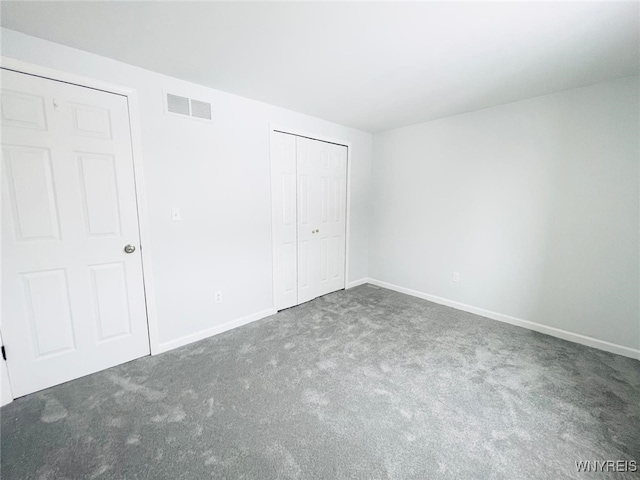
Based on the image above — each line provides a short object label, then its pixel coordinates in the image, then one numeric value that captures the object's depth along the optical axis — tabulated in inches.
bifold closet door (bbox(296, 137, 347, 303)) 131.7
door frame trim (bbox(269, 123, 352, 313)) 116.0
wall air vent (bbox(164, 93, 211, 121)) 87.4
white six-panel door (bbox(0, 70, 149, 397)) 67.5
